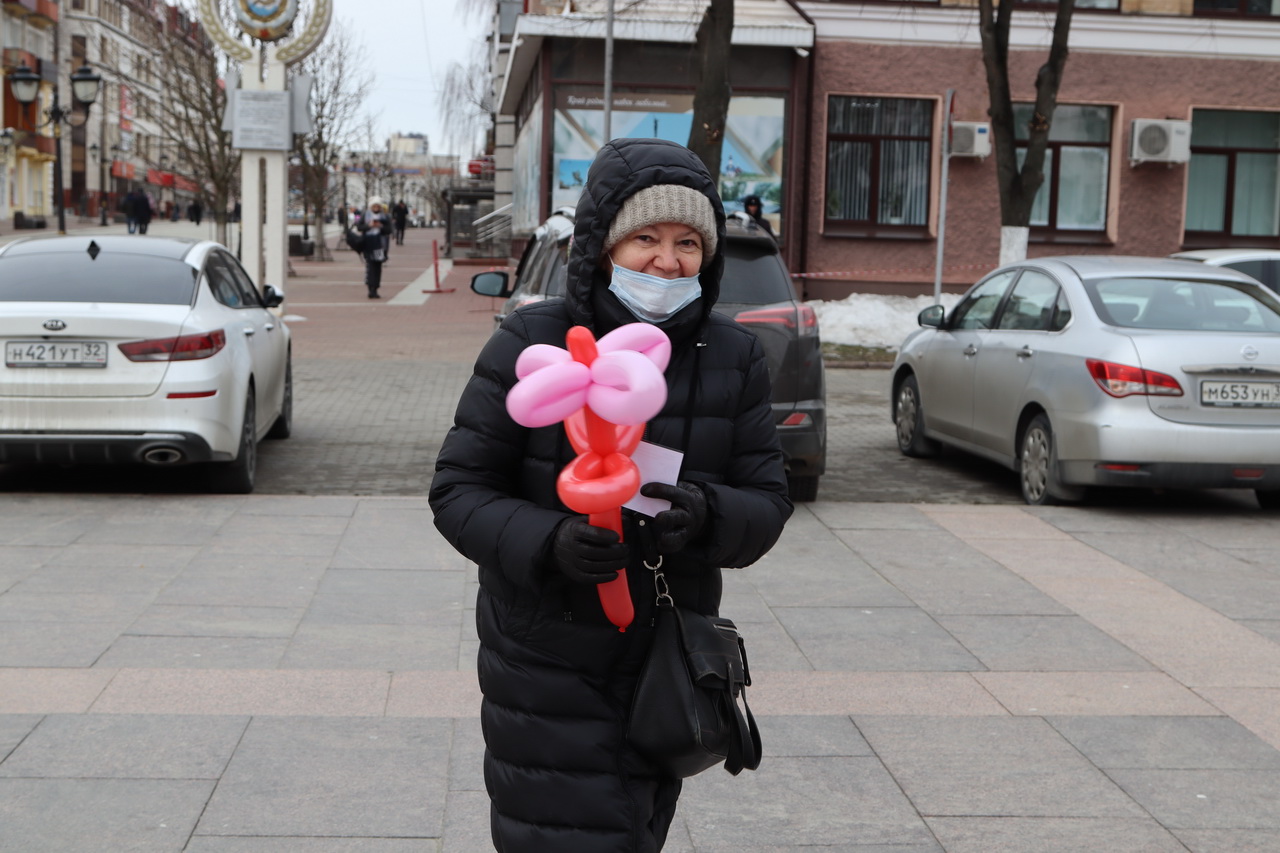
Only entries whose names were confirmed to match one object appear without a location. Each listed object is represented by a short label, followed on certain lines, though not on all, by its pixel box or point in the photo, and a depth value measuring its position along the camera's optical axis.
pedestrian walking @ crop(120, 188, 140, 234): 46.53
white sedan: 8.43
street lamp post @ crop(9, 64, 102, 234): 26.52
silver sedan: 8.66
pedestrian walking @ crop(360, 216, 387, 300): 29.67
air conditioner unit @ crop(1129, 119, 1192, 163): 24.86
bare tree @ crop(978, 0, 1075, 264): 18.92
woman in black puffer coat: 2.69
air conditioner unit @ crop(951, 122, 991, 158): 22.61
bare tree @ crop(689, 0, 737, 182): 16.70
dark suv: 8.37
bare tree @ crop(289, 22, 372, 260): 45.06
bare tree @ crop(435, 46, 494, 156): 62.31
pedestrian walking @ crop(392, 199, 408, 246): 63.12
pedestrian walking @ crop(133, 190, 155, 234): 46.55
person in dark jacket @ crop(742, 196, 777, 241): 21.00
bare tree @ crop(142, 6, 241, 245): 34.75
